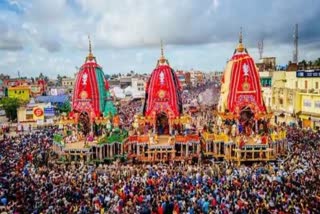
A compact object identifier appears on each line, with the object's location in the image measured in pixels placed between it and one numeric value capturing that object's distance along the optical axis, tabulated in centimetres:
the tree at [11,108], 6138
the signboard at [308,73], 4741
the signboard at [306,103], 4472
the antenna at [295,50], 7099
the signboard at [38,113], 5272
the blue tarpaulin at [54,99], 7075
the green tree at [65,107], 6129
